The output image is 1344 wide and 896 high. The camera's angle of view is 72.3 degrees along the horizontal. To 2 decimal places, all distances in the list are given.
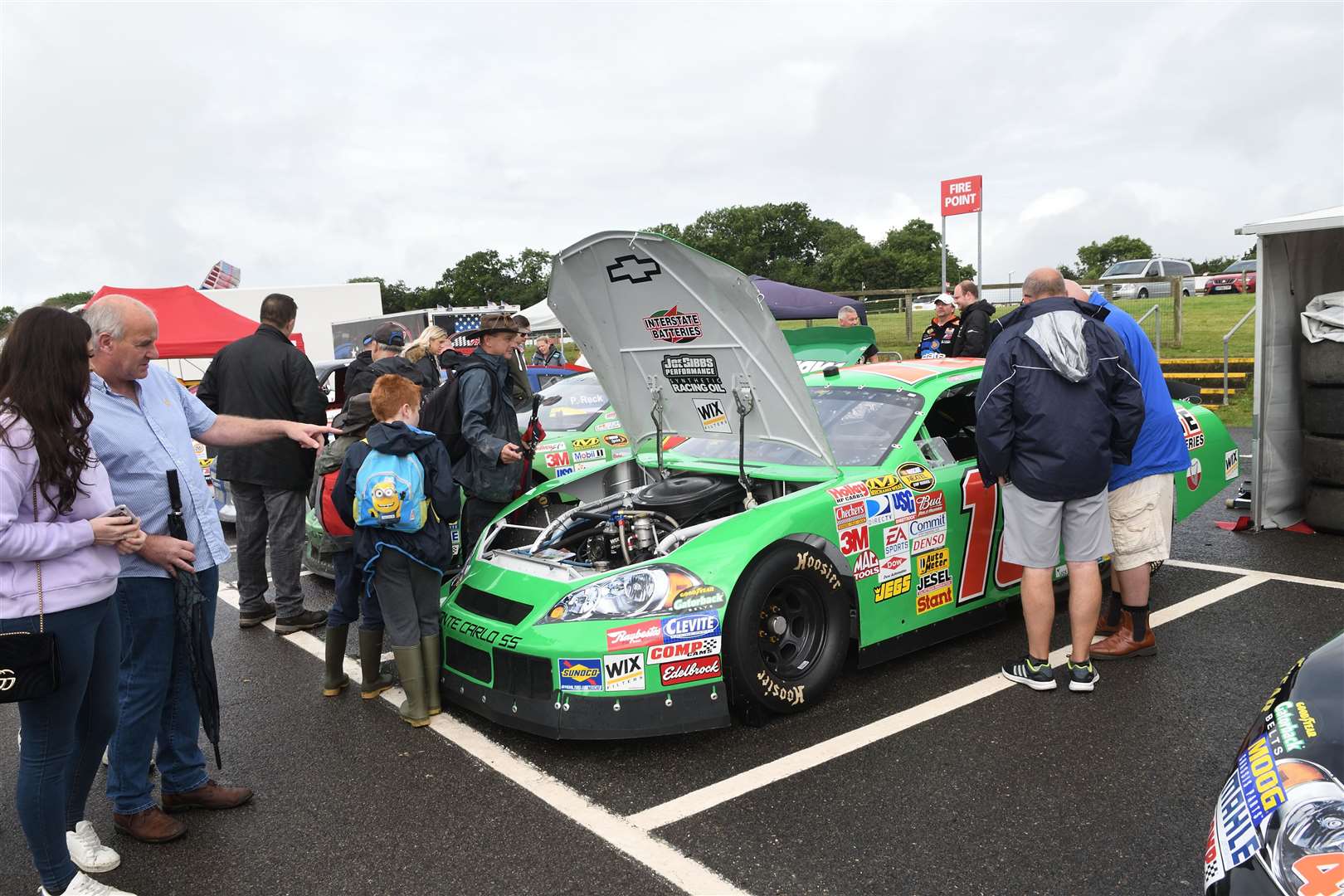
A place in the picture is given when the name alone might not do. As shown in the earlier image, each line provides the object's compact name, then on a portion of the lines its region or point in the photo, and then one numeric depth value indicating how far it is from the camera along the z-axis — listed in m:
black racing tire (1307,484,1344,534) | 6.32
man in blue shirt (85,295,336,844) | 3.02
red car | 29.81
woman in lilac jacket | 2.54
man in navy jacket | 3.88
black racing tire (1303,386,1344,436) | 6.23
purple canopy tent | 14.09
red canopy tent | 12.47
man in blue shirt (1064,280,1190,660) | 4.31
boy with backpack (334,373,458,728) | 3.93
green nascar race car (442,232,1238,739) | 3.49
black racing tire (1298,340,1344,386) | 6.20
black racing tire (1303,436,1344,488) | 6.27
